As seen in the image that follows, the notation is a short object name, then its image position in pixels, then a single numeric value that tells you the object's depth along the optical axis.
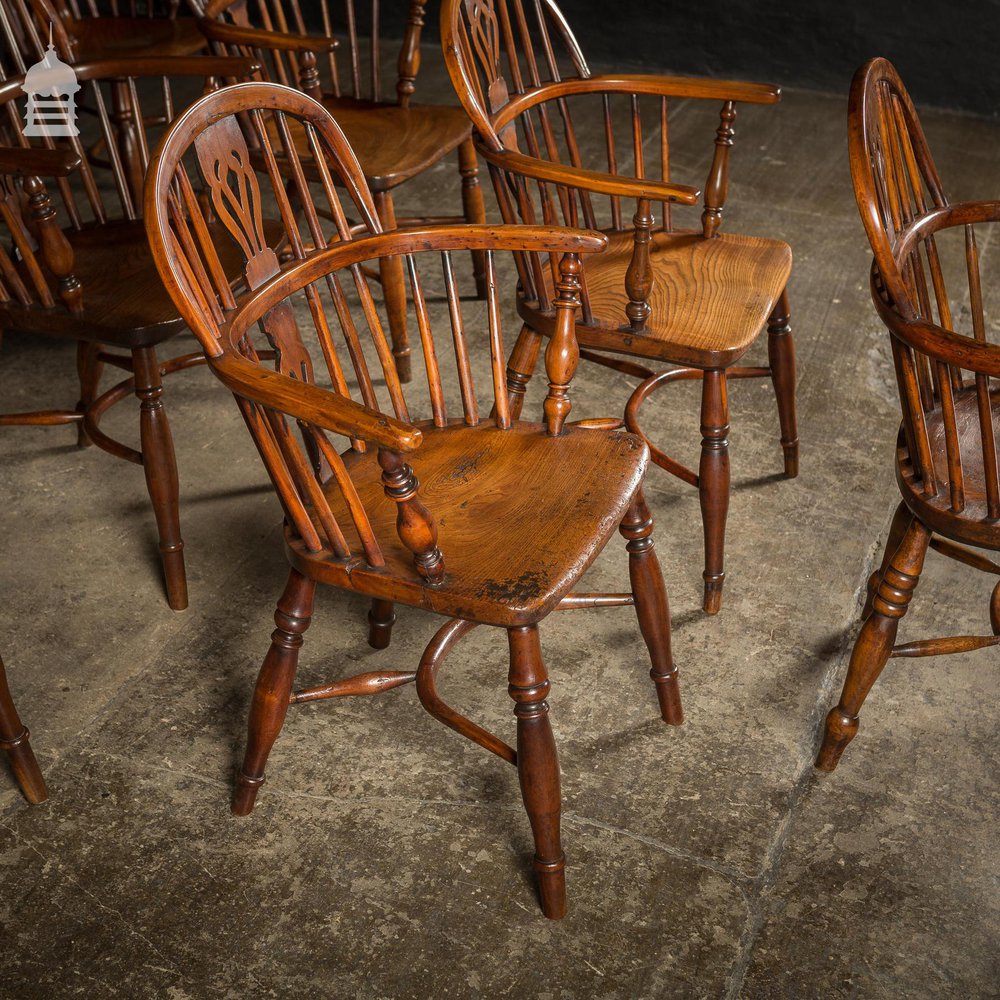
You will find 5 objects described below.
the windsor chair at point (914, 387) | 1.65
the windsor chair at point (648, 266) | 2.09
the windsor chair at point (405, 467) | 1.54
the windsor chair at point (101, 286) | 2.11
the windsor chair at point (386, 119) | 2.80
